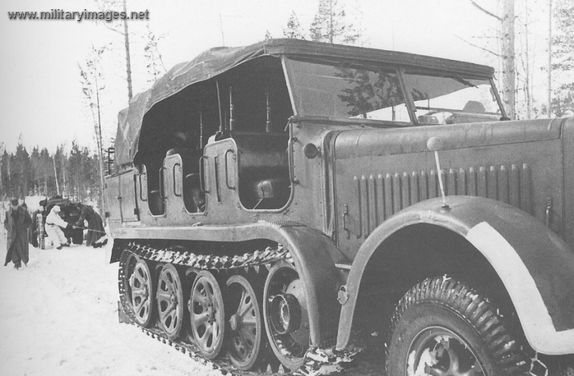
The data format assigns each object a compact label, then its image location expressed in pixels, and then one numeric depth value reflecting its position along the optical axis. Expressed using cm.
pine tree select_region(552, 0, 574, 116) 2594
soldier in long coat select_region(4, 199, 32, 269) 1328
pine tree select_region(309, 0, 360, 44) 2781
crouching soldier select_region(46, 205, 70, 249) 1827
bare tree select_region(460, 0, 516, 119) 1147
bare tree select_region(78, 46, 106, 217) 2975
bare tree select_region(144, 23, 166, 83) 2486
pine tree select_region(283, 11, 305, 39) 2826
